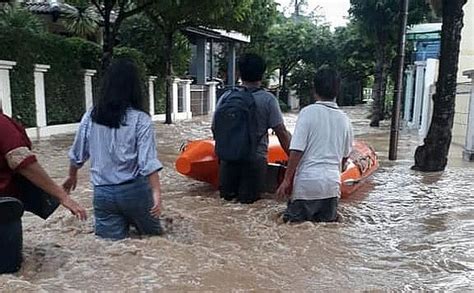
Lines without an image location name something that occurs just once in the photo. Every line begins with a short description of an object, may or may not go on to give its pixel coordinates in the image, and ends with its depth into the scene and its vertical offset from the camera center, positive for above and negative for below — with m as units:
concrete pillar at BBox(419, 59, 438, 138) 14.43 -0.43
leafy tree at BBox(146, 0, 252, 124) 13.98 +1.55
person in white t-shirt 4.59 -0.62
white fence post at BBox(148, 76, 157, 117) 19.53 -0.71
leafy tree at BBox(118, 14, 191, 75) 20.62 +1.11
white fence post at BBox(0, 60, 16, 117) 11.54 -0.34
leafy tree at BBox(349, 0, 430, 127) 17.41 +1.60
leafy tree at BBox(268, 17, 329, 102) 31.17 +1.64
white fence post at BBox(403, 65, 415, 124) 18.62 -0.66
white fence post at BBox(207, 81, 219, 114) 26.08 -1.00
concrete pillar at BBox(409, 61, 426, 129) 16.42 -0.43
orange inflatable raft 6.29 -1.04
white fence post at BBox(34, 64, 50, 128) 13.02 -0.62
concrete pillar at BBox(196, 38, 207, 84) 26.17 +0.43
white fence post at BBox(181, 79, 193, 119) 22.88 -1.01
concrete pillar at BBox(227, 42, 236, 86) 28.30 +0.44
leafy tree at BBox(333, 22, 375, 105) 28.72 +0.68
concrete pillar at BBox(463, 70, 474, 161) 9.49 -0.96
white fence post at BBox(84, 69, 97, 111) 15.39 -0.43
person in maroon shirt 3.15 -0.54
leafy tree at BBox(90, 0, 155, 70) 13.90 +1.38
